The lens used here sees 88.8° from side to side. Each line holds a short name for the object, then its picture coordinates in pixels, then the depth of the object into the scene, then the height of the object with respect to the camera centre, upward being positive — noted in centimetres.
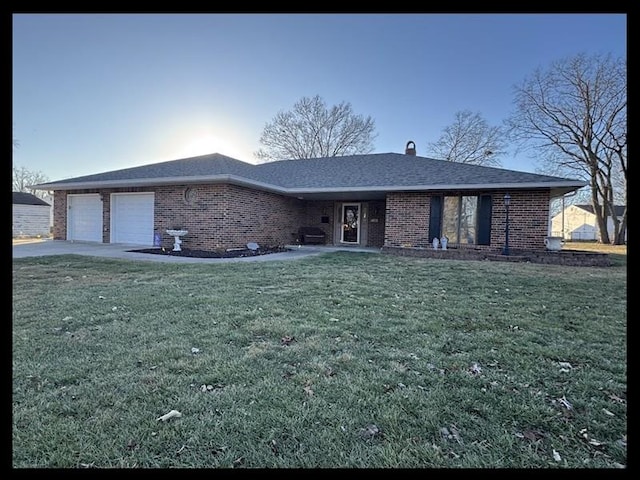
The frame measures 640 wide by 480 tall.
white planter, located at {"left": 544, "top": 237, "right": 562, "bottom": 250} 1026 -9
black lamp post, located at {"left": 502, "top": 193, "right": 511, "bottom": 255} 1013 +36
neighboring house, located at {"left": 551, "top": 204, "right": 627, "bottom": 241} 3875 +220
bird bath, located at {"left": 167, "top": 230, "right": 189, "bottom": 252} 1052 -7
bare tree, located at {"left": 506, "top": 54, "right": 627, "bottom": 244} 2020 +800
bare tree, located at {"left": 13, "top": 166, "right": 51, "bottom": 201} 3534 +597
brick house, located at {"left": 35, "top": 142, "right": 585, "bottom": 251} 1064 +123
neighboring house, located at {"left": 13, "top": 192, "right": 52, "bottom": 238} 2262 +104
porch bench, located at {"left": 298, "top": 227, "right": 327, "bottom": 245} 1503 +1
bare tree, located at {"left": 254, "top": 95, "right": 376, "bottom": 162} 2764 +900
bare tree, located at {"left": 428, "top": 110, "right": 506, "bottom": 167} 2612 +790
